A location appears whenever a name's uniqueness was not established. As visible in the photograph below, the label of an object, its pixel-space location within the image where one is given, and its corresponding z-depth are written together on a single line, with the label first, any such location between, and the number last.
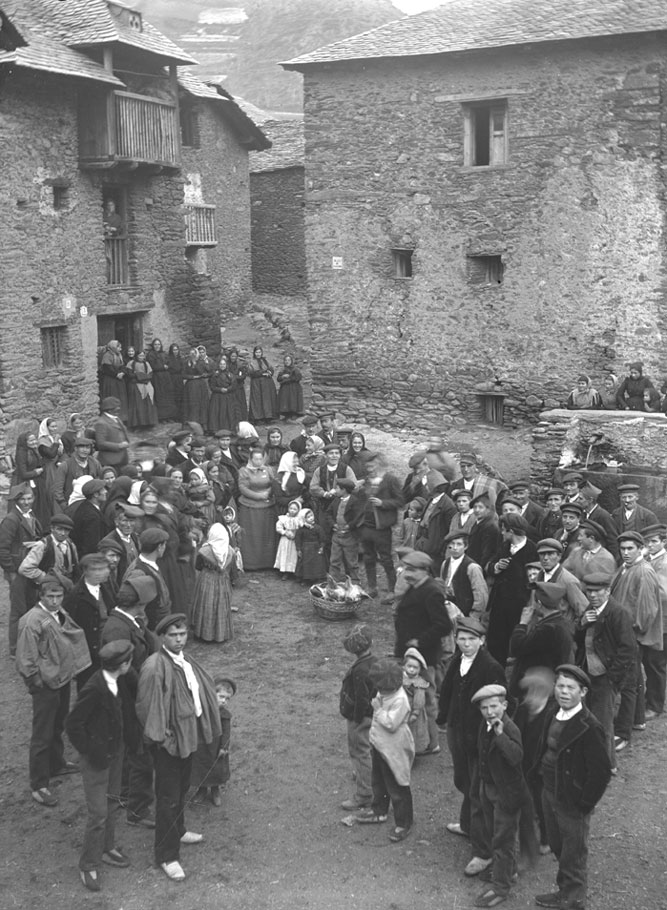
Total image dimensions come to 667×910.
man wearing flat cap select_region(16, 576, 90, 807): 7.86
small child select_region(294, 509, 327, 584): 12.62
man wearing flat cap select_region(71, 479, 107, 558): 10.73
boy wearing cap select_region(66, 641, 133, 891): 6.94
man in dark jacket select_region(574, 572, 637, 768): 7.99
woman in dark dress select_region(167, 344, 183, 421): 21.31
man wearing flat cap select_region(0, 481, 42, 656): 10.09
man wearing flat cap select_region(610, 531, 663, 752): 8.80
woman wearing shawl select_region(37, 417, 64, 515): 12.72
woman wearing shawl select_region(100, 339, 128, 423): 20.66
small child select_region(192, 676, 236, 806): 7.77
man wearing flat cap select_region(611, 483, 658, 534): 10.44
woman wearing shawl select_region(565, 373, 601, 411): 16.91
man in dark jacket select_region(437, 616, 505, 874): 7.09
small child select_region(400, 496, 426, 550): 11.52
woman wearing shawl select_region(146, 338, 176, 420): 21.09
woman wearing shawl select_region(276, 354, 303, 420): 21.72
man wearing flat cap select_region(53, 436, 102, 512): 12.66
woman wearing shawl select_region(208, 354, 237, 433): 20.41
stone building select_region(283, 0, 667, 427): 18.17
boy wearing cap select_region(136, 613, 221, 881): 7.02
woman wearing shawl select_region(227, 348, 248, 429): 20.67
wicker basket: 11.57
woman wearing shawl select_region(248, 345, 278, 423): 21.30
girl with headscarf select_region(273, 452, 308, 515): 12.98
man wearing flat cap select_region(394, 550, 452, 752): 8.75
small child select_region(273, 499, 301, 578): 12.74
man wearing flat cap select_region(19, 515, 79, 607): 9.62
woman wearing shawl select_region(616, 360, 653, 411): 16.72
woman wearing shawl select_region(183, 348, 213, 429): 20.98
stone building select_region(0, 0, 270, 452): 18.73
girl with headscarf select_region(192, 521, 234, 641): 10.91
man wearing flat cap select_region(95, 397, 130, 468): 14.30
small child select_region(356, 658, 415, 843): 7.37
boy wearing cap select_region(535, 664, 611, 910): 6.49
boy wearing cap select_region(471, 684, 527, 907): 6.67
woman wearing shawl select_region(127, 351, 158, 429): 20.62
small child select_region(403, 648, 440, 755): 8.28
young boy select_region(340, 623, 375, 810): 7.78
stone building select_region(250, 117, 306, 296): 31.59
